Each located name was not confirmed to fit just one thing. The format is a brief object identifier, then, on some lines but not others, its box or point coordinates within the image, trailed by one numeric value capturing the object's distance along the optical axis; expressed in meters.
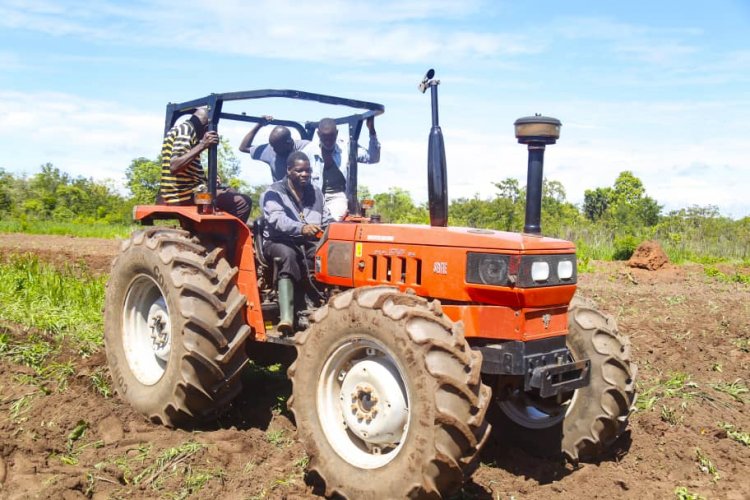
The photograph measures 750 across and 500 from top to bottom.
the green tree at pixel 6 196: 32.28
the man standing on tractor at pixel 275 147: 6.32
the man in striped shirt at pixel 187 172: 5.75
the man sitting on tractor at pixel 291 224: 5.30
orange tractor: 3.68
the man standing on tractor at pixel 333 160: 6.05
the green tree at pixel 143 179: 30.02
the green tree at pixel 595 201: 42.38
